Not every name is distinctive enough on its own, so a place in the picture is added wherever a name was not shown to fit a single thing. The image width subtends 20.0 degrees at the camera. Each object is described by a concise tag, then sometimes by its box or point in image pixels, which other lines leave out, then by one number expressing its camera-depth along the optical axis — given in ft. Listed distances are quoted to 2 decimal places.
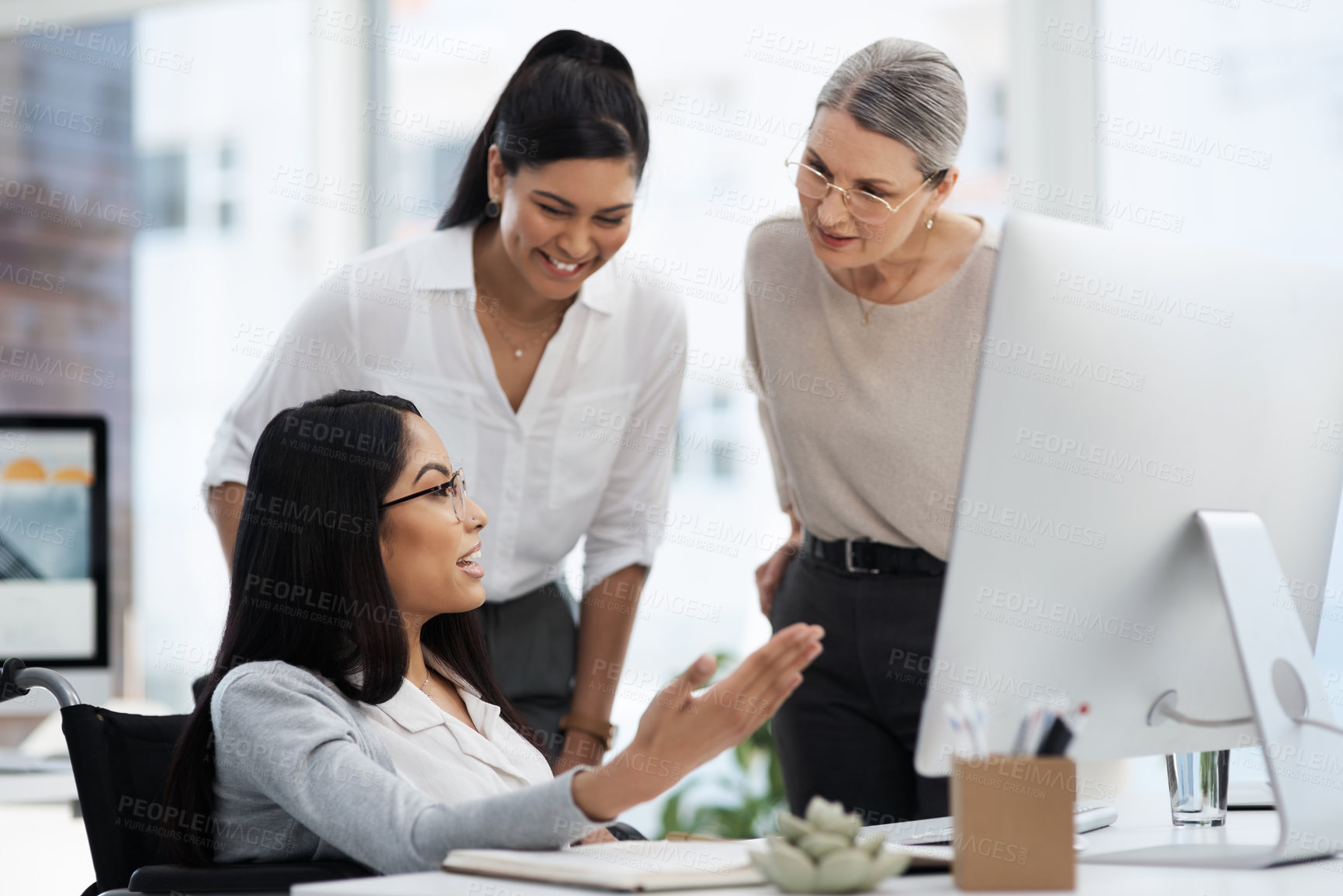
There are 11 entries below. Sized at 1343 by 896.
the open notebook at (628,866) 9.63
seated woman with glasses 9.91
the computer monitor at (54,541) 16.60
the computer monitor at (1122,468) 9.76
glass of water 10.93
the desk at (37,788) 12.48
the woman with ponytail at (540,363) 12.48
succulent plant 9.50
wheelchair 11.15
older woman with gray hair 11.97
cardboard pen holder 9.45
